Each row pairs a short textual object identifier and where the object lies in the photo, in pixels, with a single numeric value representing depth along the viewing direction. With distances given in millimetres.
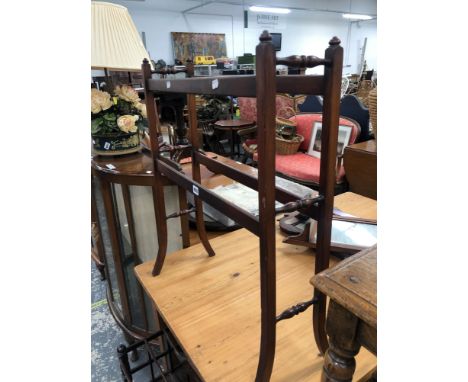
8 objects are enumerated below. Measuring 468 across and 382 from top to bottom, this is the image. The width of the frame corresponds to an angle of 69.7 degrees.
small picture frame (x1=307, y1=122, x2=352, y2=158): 3211
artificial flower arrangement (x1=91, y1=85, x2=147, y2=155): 1279
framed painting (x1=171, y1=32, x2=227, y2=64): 7934
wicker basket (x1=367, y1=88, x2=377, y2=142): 2137
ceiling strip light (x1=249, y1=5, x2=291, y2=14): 8284
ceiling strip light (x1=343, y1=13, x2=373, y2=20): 10297
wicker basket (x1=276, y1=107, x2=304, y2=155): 3244
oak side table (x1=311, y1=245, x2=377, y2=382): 493
